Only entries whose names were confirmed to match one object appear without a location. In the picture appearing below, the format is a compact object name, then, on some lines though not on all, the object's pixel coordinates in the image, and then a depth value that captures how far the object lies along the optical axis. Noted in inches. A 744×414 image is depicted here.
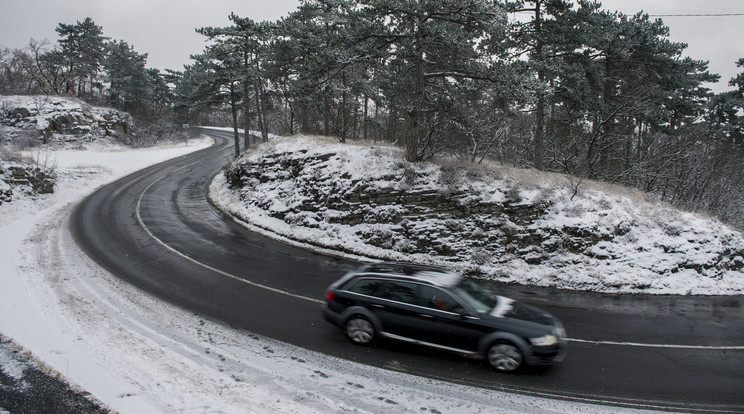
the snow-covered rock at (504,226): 496.4
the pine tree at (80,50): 1957.4
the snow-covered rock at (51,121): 1390.3
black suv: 266.8
